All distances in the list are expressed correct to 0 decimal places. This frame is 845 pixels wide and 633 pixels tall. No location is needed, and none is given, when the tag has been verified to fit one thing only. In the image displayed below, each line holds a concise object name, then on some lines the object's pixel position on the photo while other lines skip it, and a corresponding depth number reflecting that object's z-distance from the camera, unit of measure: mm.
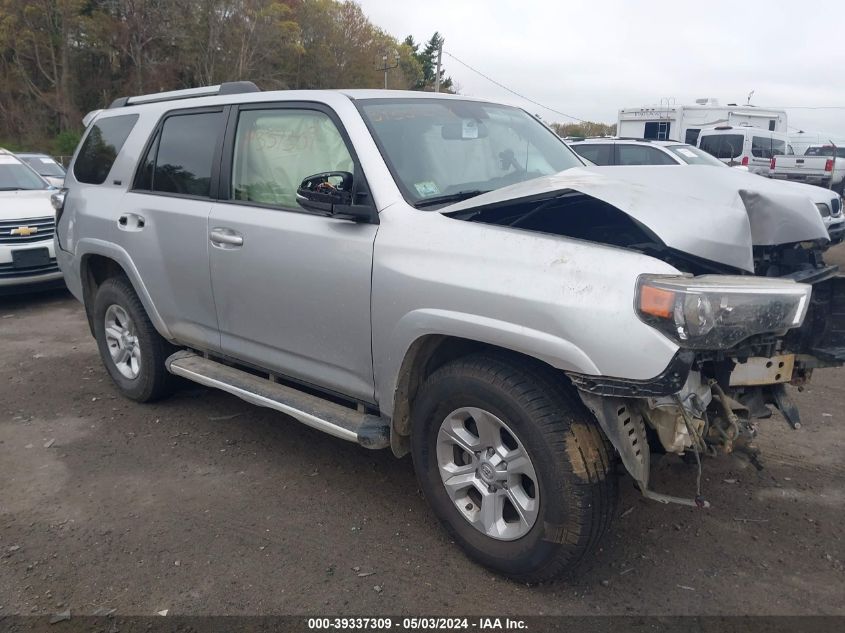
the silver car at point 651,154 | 10273
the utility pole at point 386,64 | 46219
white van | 17328
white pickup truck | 14844
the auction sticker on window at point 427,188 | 3257
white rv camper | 20734
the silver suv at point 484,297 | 2496
